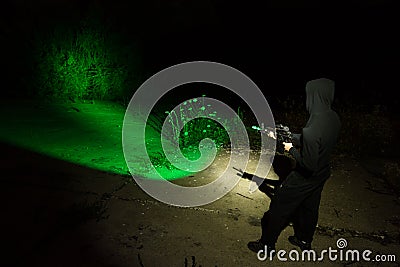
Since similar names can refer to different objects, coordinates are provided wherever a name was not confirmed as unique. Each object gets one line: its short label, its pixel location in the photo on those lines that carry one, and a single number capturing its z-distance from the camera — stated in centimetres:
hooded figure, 304
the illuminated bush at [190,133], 612
